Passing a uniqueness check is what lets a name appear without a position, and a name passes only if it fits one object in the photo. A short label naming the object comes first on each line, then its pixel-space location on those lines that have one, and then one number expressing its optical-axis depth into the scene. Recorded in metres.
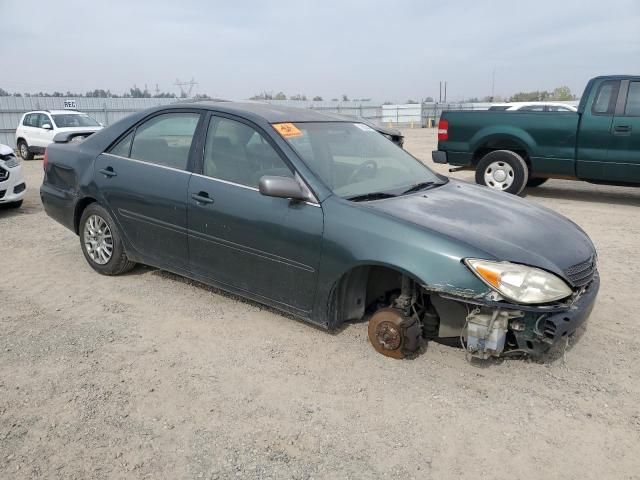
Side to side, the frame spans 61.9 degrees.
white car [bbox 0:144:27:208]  7.81
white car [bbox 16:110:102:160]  16.41
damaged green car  3.01
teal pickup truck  7.78
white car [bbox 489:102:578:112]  14.49
